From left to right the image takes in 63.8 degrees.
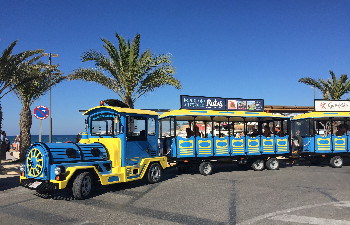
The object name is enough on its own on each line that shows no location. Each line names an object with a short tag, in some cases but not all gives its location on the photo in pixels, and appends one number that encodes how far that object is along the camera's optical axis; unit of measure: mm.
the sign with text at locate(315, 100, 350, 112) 15191
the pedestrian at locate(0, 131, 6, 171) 16162
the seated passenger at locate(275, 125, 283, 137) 13734
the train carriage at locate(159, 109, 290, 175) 11633
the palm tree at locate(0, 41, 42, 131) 13133
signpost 12570
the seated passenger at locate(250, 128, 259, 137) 13444
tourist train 7590
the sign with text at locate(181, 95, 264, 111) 12094
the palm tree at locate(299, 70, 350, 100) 24984
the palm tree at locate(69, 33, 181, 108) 15180
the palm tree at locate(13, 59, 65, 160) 16072
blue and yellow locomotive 7344
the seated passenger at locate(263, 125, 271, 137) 13655
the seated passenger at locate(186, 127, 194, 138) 12258
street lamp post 15672
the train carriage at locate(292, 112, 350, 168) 14273
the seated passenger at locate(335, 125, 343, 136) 14613
